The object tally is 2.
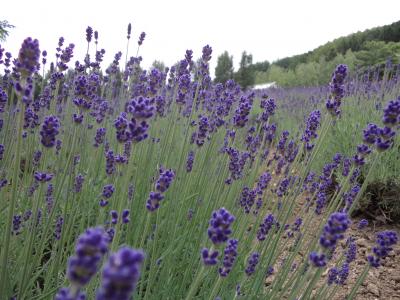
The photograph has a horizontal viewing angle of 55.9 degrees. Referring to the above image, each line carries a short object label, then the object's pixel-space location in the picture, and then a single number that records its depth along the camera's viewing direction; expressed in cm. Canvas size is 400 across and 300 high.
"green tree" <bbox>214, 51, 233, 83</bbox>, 2508
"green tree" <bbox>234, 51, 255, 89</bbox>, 2579
